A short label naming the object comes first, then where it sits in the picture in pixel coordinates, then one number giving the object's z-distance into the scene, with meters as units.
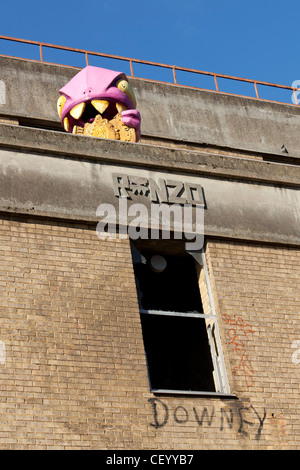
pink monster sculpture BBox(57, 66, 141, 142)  13.66
